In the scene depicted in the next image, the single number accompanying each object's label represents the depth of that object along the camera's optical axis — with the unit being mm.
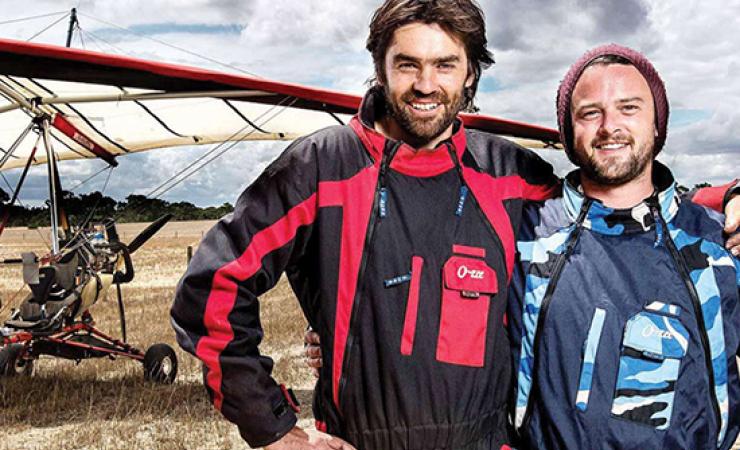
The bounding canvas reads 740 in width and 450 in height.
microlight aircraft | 5508
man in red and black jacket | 1705
